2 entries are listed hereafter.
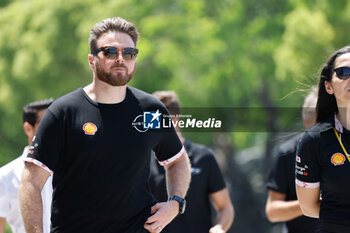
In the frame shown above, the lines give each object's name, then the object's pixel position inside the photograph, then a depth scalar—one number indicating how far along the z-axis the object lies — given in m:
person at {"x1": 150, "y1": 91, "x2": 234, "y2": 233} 10.67
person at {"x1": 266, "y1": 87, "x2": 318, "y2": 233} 10.65
